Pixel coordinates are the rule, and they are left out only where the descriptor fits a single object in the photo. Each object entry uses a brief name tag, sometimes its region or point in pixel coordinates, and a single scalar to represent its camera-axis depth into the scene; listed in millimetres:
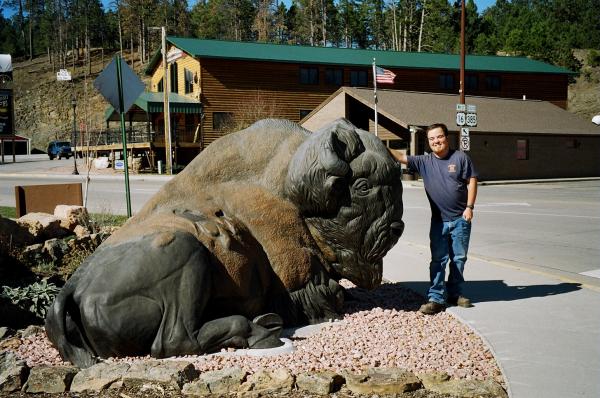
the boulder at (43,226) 7633
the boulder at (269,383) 3619
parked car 59031
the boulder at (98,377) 3669
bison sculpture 4141
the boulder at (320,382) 3639
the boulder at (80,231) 7997
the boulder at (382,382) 3635
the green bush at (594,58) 73625
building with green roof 40688
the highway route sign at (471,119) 26547
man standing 5973
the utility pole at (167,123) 33562
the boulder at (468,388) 3572
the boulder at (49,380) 3680
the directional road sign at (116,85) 9414
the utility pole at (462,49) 27238
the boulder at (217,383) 3617
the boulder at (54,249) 7215
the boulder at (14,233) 7137
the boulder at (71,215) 8367
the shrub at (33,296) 5680
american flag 30420
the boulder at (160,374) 3652
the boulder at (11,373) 3684
